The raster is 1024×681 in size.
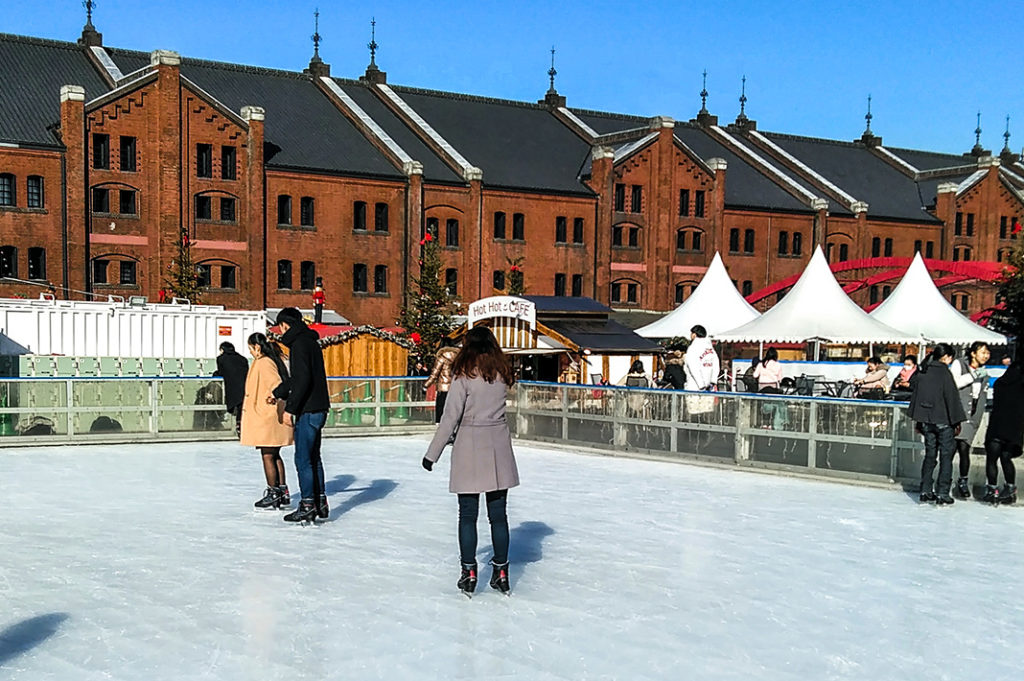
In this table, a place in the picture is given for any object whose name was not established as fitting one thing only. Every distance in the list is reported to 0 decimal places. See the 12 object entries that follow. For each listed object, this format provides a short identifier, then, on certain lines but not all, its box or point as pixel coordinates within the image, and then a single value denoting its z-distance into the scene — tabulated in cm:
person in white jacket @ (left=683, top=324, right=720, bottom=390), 1501
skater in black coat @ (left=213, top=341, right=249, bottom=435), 1438
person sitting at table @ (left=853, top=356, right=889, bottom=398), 1723
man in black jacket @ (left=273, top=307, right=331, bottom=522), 832
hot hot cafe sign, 2345
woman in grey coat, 636
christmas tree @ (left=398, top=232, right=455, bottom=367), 3088
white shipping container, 2103
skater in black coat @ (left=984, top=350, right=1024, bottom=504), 995
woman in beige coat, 883
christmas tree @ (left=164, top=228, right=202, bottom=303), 3338
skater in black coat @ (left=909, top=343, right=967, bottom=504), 998
